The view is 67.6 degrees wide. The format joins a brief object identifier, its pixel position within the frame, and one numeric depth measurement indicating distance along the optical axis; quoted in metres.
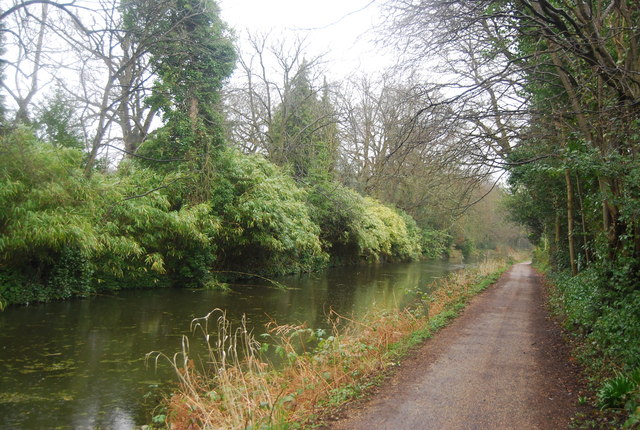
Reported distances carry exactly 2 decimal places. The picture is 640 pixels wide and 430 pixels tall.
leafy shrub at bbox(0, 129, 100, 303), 10.70
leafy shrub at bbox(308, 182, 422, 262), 25.32
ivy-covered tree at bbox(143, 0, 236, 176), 17.81
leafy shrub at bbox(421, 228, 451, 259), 42.59
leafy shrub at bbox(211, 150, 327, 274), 17.92
